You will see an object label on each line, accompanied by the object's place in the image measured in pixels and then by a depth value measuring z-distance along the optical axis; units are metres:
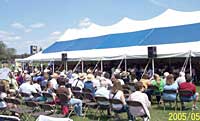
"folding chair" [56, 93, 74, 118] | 7.19
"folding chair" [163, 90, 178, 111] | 7.77
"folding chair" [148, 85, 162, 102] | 8.83
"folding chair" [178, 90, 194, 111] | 7.52
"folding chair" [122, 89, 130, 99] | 8.02
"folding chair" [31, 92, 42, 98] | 8.11
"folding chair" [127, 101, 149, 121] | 5.67
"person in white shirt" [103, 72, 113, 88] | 8.57
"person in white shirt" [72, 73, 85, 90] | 9.81
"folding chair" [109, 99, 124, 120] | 6.21
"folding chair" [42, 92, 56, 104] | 7.71
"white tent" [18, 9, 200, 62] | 13.37
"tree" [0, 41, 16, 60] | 72.09
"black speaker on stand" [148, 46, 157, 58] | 13.45
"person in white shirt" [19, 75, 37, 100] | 8.66
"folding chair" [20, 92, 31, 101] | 8.35
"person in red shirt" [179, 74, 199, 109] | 7.62
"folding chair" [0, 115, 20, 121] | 3.55
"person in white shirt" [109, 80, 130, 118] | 6.34
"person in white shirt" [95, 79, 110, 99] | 7.48
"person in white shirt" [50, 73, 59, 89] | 9.01
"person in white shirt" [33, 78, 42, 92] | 8.87
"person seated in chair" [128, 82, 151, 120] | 5.74
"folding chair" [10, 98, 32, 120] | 6.74
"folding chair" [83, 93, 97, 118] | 7.38
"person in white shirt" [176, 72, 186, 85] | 8.92
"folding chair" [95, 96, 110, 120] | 6.90
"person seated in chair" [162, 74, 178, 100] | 7.83
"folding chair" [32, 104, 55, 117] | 6.05
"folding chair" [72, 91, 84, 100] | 7.96
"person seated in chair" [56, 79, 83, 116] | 7.33
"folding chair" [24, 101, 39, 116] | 6.52
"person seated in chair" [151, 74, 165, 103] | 8.83
